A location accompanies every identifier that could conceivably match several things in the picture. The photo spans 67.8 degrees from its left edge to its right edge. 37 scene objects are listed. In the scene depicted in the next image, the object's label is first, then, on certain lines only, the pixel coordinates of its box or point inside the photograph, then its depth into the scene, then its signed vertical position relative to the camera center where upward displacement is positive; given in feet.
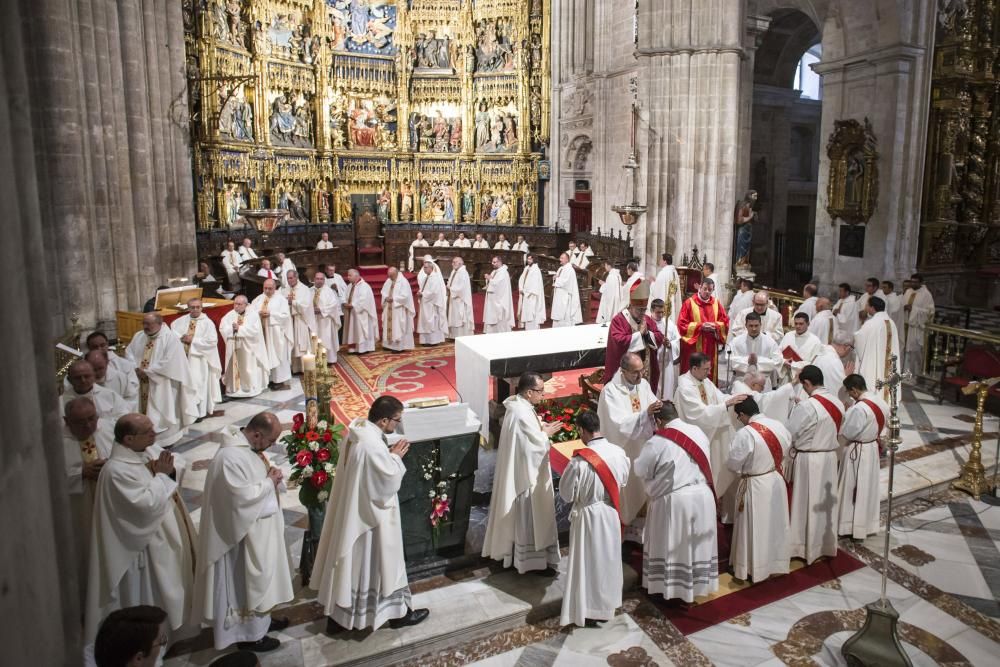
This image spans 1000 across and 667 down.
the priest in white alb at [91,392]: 21.16 -5.12
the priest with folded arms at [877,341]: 31.28 -5.37
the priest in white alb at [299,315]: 41.22 -5.42
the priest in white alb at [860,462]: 21.31 -7.34
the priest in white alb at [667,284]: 41.63 -3.89
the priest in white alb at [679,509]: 18.16 -7.22
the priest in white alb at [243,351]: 35.53 -6.48
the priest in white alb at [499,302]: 50.11 -5.77
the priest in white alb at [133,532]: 15.11 -6.43
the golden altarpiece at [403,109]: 74.64 +11.41
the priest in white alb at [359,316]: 45.09 -6.02
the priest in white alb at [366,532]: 16.22 -6.95
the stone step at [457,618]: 16.88 -9.67
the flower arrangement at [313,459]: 18.22 -5.86
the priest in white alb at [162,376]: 28.96 -6.17
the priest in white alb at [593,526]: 17.22 -7.19
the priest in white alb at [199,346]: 31.91 -5.48
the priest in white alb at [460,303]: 49.62 -5.77
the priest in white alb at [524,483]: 19.01 -6.78
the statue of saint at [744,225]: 49.83 -0.70
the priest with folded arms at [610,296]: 47.85 -5.18
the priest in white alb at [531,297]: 50.24 -5.46
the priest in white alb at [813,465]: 20.93 -7.08
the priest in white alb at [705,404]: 21.91 -5.60
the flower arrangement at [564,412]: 28.04 -7.75
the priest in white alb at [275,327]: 37.76 -5.58
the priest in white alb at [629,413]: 21.42 -5.73
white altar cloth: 28.58 -5.28
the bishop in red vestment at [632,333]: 27.40 -4.33
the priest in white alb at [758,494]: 19.51 -7.34
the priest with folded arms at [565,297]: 50.31 -5.49
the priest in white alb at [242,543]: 15.69 -6.94
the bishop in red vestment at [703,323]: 31.94 -4.66
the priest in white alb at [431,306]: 48.32 -5.79
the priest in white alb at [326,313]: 42.60 -5.48
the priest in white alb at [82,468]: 15.88 -5.44
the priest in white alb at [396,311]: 46.14 -5.88
